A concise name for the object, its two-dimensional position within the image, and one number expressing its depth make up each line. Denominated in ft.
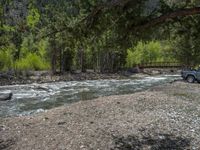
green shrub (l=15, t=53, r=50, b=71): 105.02
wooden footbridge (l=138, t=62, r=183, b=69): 117.93
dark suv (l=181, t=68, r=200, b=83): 54.36
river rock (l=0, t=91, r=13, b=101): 42.00
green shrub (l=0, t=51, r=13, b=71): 98.28
